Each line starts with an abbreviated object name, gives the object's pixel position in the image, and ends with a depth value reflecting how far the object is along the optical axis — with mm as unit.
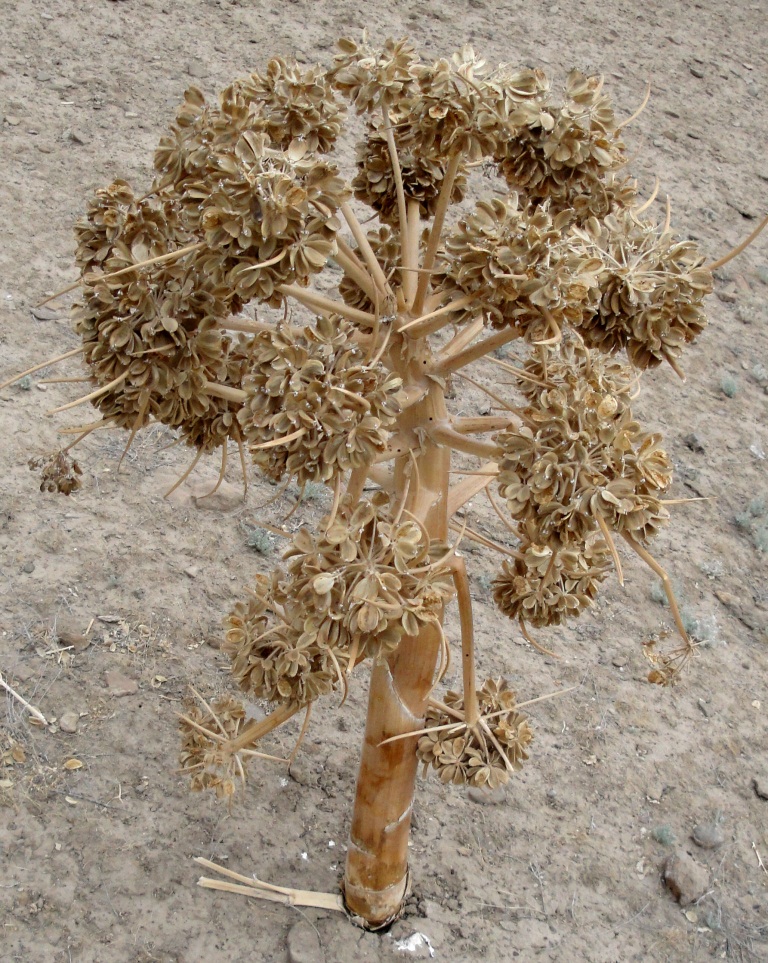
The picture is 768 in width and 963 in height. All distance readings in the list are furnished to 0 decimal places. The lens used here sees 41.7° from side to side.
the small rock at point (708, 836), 2646
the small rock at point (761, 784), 2820
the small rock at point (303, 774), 2627
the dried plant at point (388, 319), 1312
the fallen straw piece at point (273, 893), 2303
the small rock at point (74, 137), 4727
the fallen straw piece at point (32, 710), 2611
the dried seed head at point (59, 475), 1904
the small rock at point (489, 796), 2688
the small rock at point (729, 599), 3451
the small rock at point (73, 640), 2818
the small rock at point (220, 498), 3393
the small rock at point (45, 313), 3857
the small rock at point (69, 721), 2621
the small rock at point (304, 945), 2227
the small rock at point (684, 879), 2508
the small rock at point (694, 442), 4078
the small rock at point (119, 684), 2736
